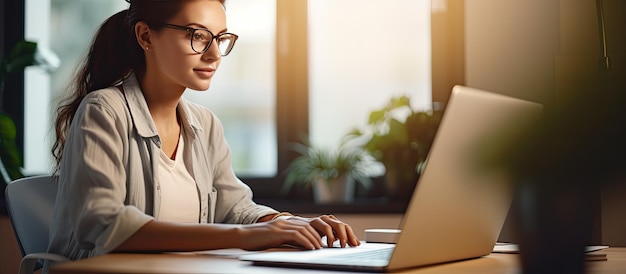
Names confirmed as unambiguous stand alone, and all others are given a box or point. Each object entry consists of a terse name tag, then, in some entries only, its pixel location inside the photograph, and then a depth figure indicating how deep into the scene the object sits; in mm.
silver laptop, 939
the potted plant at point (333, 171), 3111
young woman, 1363
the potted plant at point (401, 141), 3021
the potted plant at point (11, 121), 3186
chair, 1747
